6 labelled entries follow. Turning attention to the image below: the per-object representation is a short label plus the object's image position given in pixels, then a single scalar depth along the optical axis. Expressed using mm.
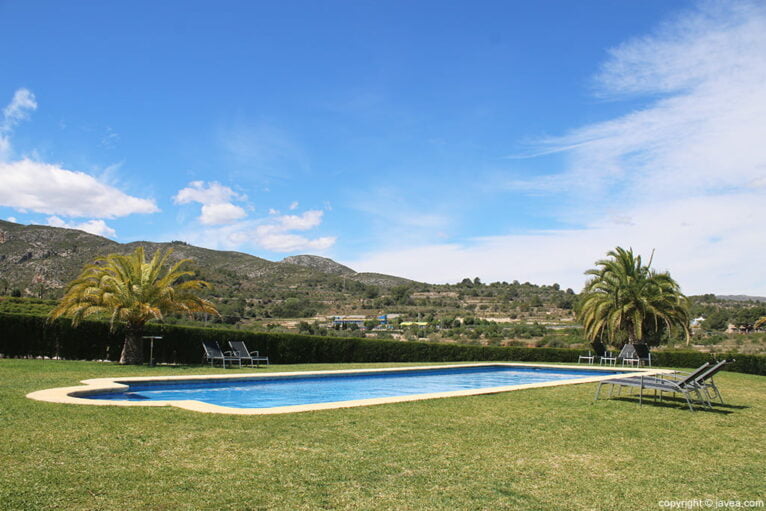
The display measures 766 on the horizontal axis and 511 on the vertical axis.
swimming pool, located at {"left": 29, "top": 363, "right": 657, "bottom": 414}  8367
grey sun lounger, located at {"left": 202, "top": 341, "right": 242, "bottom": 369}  16503
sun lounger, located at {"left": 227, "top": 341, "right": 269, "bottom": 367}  16906
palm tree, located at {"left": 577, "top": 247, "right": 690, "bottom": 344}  22172
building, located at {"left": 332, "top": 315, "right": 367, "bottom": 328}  46031
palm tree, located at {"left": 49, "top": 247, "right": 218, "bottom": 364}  15000
